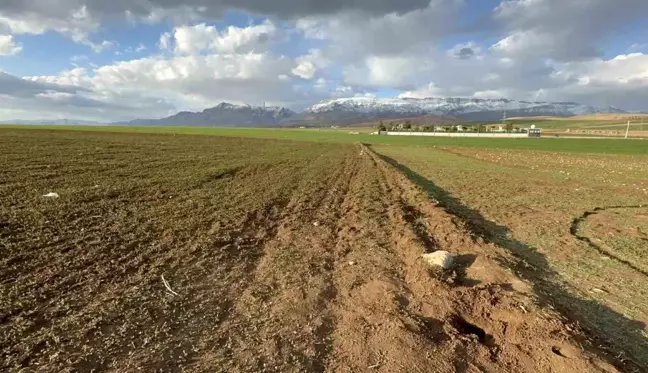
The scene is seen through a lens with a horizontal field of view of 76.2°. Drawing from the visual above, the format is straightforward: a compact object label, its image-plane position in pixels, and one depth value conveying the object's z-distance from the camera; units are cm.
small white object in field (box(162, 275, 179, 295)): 602
